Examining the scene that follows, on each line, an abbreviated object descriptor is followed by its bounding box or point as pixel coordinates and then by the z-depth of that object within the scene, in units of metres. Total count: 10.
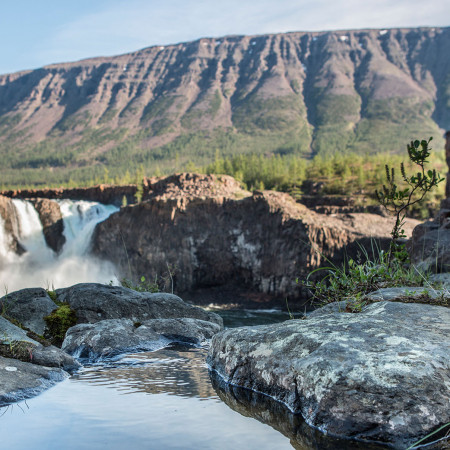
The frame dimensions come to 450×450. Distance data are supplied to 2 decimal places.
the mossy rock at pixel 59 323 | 9.02
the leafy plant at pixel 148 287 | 12.76
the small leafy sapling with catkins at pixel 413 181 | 8.03
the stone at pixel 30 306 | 9.28
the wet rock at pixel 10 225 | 58.28
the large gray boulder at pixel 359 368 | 3.81
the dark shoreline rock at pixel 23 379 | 4.72
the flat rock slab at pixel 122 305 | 9.60
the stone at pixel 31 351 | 5.92
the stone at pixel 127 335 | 7.25
